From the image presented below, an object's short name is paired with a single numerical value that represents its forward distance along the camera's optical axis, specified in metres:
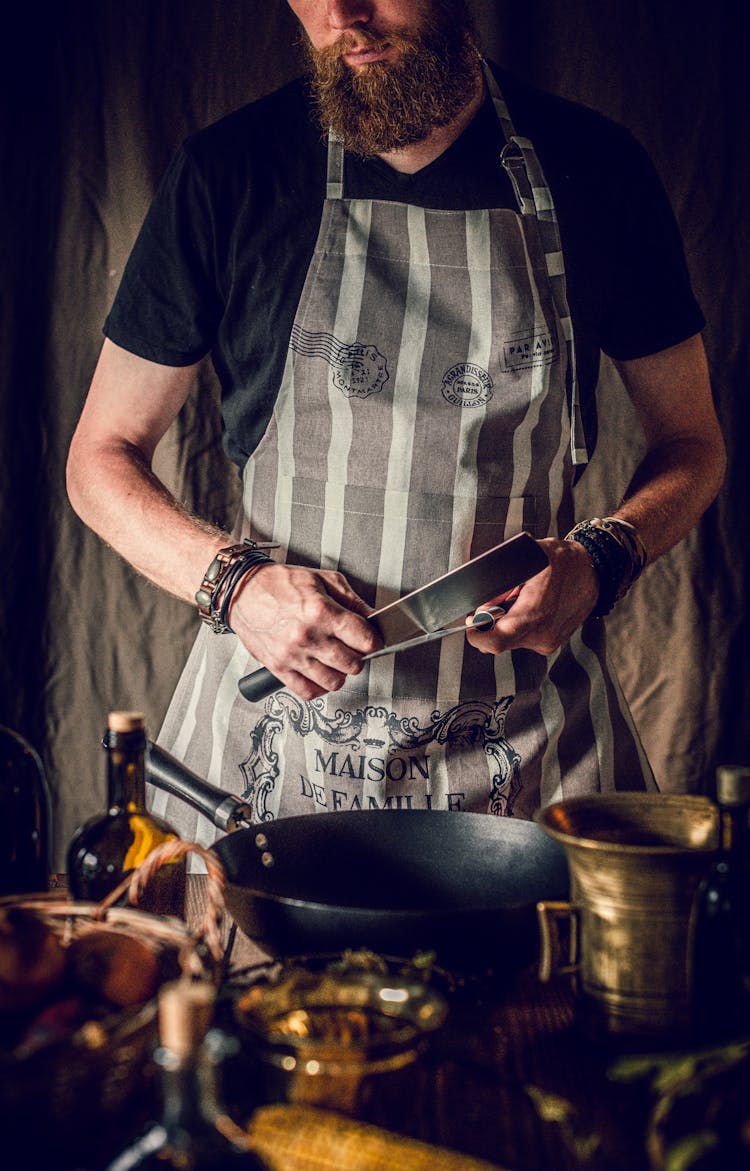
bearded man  1.44
